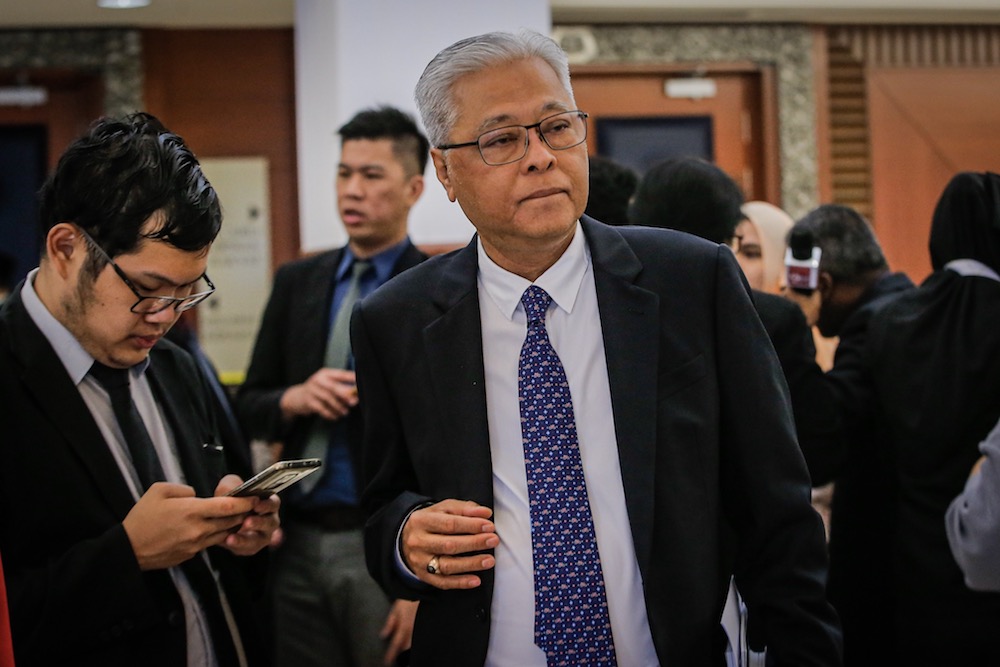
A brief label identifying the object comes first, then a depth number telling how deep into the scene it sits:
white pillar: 4.80
